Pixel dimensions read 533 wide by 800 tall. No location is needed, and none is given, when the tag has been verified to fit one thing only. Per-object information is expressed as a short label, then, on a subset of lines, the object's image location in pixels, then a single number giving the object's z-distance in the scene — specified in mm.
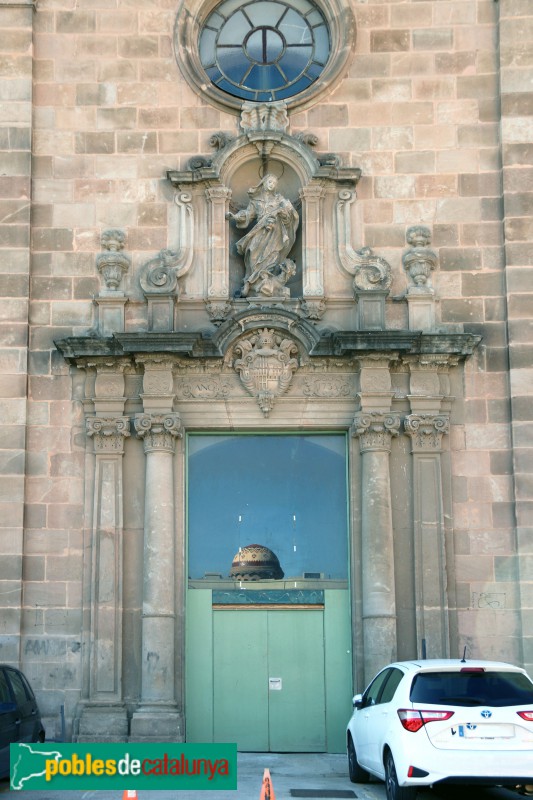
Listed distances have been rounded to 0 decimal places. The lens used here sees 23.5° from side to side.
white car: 12047
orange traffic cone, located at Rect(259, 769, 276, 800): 10094
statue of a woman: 18500
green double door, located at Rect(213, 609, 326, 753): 17750
